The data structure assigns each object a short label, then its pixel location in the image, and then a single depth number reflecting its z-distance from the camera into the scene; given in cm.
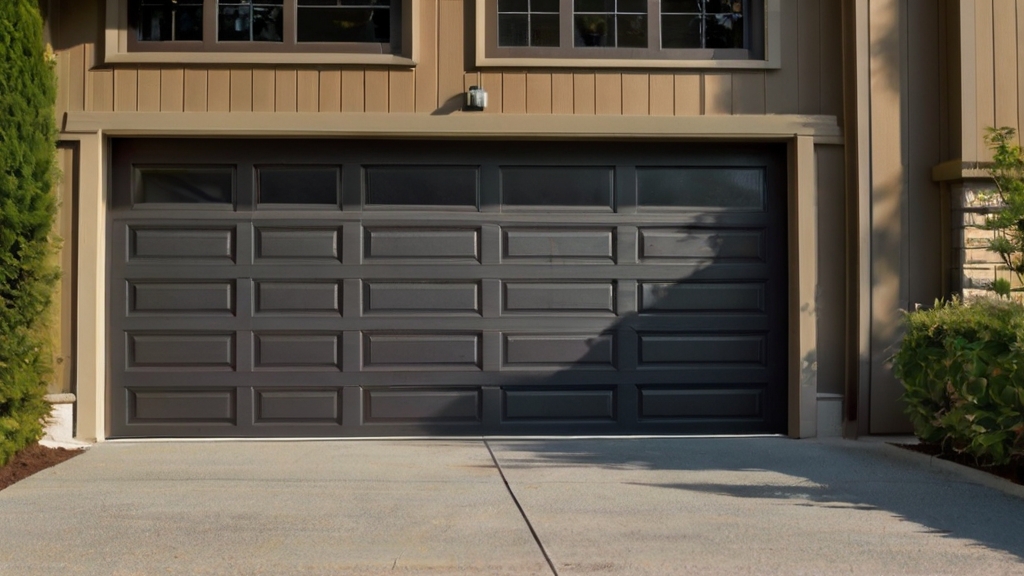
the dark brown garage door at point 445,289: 900
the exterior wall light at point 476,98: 884
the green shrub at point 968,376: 678
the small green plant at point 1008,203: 812
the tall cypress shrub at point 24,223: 752
